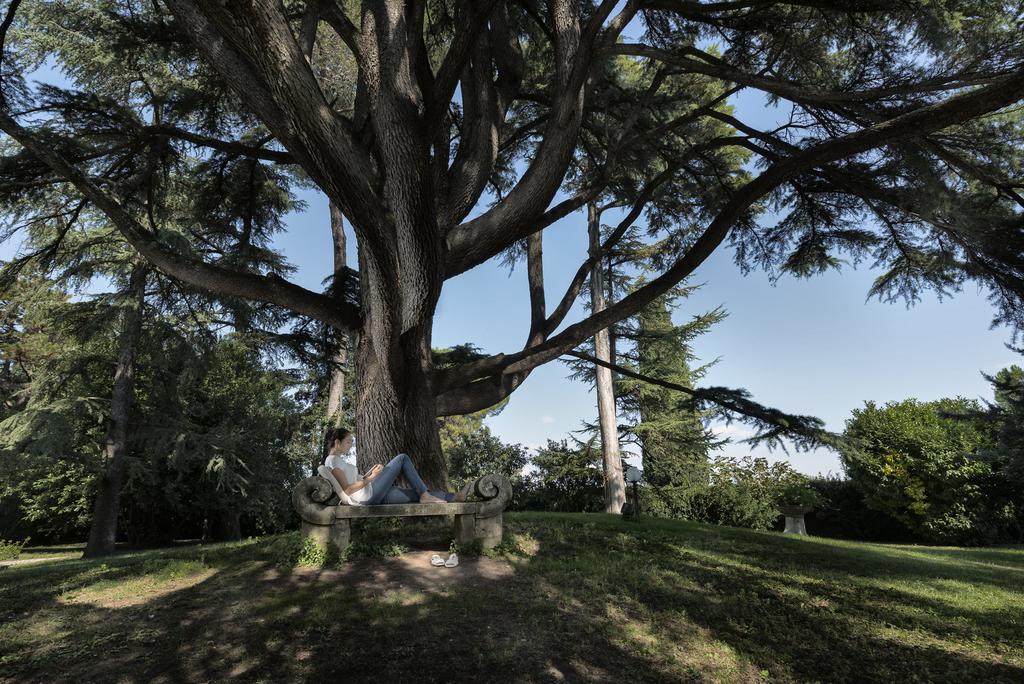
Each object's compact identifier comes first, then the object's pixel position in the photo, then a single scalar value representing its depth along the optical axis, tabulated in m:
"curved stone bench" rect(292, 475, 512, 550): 5.58
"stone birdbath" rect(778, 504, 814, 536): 15.44
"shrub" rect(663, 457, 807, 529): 17.23
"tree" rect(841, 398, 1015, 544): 16.55
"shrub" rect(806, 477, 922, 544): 19.09
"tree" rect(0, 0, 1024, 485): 5.08
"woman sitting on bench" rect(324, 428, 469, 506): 5.70
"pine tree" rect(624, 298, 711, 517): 18.52
